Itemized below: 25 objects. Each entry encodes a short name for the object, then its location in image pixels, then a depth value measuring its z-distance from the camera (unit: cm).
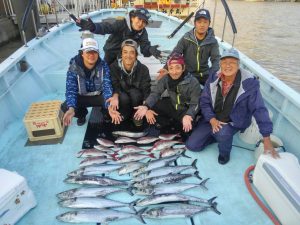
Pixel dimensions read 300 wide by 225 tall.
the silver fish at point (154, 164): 344
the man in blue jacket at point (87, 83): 395
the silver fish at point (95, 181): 323
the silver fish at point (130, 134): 421
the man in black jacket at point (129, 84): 436
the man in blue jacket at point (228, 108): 326
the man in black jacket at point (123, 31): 471
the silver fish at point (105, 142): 399
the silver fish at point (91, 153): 376
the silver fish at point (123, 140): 407
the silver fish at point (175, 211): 278
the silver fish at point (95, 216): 274
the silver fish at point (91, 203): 290
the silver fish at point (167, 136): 410
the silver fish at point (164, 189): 308
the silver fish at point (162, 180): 321
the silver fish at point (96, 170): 337
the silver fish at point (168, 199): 295
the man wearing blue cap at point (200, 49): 458
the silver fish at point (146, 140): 407
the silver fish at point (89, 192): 301
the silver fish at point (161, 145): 391
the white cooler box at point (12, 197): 250
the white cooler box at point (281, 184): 252
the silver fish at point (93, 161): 359
